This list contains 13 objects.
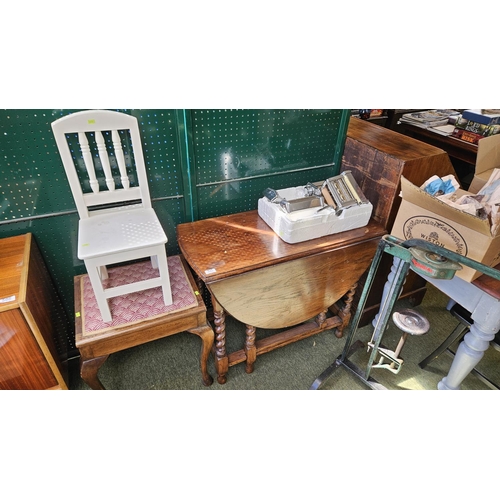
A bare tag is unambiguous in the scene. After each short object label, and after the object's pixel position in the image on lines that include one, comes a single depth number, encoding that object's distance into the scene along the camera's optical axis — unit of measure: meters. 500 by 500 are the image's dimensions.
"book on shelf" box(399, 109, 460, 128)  3.50
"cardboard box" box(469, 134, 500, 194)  1.98
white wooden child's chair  1.52
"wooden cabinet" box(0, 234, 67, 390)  1.44
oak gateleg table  1.70
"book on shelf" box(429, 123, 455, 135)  3.34
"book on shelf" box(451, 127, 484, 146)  3.15
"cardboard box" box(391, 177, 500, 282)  1.49
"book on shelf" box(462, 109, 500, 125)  3.03
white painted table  1.56
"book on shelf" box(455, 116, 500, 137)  3.05
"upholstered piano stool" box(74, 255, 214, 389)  1.64
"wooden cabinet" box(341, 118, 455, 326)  1.92
